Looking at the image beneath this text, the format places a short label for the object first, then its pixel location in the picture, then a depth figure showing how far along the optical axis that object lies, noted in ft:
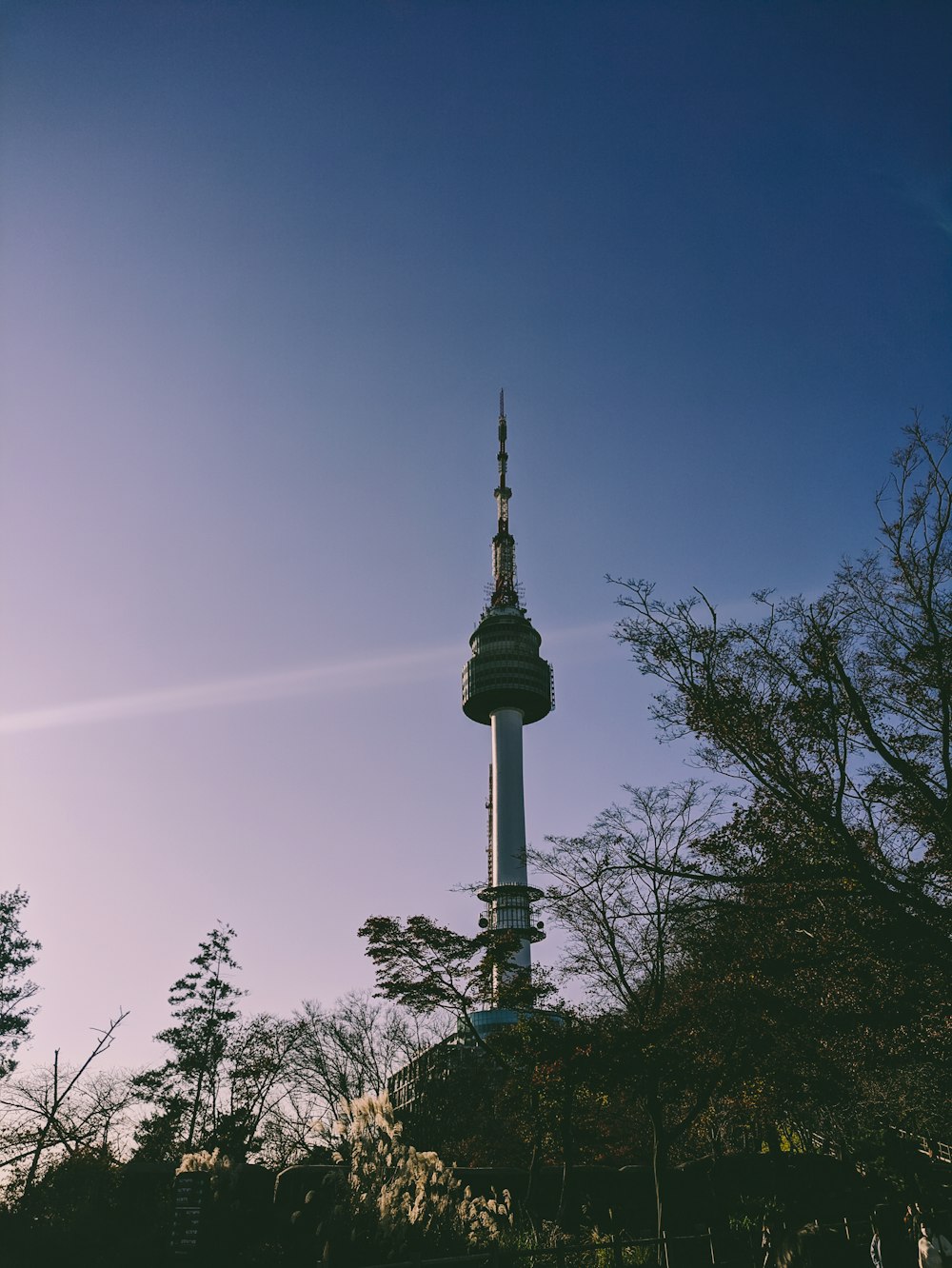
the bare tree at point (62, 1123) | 86.07
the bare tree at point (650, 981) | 59.21
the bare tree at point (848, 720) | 38.91
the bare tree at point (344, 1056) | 132.26
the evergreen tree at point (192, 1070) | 118.01
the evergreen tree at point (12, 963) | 107.65
